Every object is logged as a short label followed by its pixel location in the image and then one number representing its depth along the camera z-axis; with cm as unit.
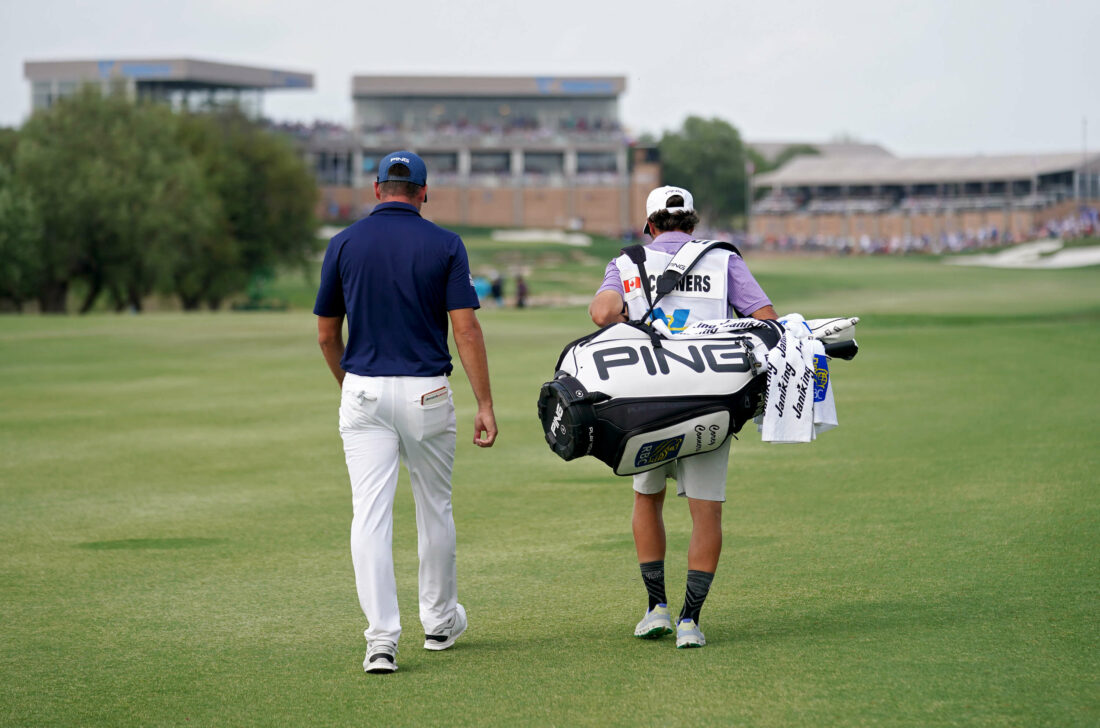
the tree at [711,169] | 15850
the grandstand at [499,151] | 13050
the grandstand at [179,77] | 13512
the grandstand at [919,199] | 10088
